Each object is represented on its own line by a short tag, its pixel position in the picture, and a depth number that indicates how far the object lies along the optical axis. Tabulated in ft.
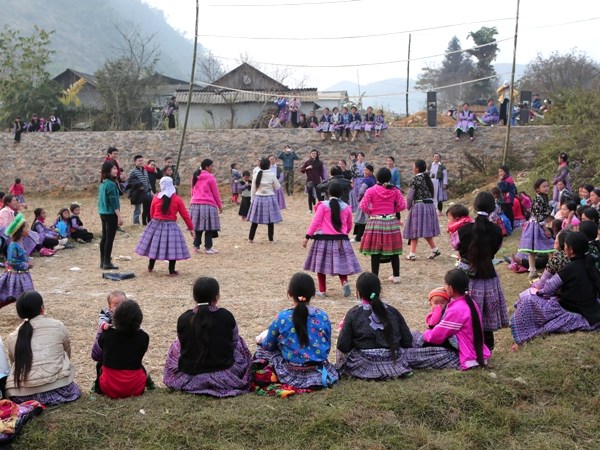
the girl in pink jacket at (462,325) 19.27
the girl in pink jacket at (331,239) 30.63
